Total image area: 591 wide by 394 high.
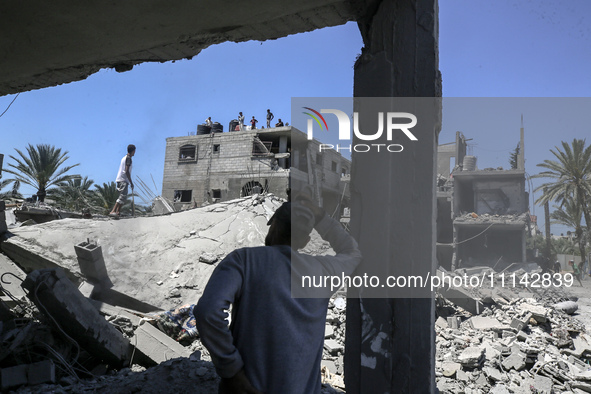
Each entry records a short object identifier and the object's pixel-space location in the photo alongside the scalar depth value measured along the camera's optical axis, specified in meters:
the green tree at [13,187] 21.49
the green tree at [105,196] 24.59
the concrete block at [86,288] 5.98
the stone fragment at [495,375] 4.98
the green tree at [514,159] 28.18
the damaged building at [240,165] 24.83
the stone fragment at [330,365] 4.70
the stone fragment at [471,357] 5.28
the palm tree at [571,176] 21.28
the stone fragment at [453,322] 7.22
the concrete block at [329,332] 5.59
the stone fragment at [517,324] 6.67
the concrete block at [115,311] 5.25
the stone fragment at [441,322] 7.18
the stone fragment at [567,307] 8.92
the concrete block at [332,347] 5.18
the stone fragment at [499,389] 4.71
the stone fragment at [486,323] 6.90
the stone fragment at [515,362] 5.23
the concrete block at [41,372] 3.42
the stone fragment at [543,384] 4.73
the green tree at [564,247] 30.44
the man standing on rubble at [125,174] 9.16
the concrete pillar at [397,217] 1.92
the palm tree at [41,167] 22.00
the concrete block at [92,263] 6.42
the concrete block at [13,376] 3.29
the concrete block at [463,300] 8.17
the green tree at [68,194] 23.05
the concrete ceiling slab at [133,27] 2.31
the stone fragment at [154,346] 4.16
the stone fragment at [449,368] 5.14
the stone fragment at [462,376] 5.02
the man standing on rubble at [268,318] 1.58
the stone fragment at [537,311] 7.06
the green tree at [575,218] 22.73
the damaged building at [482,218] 20.94
